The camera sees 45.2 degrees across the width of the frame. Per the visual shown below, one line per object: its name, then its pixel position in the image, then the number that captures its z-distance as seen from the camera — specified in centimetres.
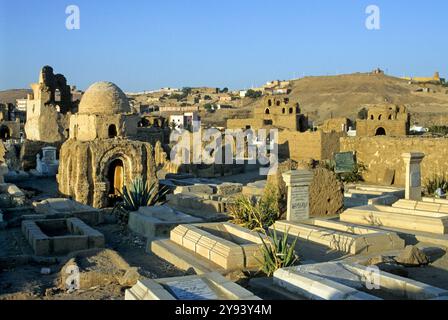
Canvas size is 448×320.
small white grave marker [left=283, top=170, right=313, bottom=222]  1173
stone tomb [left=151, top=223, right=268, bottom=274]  848
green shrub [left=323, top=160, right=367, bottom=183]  2300
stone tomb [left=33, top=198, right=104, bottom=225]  1457
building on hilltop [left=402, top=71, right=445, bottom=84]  12525
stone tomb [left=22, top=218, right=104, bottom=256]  1112
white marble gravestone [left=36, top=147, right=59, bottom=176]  3320
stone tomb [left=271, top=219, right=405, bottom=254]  952
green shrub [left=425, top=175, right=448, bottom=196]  1755
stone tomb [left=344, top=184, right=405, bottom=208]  1466
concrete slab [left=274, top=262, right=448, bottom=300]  629
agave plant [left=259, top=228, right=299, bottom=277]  796
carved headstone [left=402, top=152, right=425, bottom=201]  1402
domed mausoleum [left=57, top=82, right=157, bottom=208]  2127
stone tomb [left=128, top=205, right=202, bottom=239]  1237
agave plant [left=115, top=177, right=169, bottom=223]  1594
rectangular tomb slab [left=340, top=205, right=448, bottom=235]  1123
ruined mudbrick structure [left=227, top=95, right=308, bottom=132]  4300
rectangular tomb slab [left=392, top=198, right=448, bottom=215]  1272
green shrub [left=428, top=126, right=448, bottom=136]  4112
